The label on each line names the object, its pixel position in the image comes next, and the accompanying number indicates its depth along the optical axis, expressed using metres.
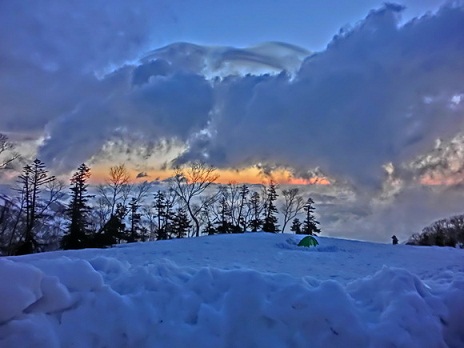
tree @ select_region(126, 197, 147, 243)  43.95
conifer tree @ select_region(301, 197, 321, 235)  46.53
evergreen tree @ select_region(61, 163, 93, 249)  28.42
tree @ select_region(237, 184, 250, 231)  49.05
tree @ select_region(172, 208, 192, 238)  45.66
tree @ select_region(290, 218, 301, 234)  47.36
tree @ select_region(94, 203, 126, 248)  29.25
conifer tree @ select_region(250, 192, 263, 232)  47.38
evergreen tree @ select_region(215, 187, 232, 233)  48.33
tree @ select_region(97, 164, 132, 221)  48.16
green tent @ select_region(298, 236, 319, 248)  26.34
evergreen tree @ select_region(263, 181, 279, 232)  46.03
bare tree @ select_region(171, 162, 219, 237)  46.03
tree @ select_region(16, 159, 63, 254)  34.66
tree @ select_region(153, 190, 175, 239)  45.59
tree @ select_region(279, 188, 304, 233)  49.03
